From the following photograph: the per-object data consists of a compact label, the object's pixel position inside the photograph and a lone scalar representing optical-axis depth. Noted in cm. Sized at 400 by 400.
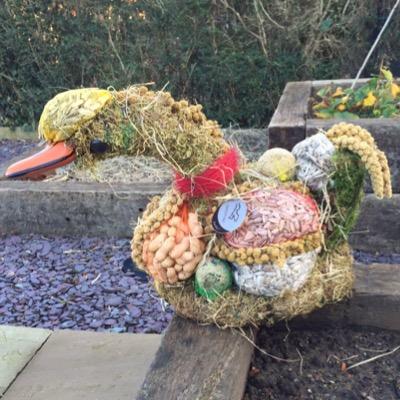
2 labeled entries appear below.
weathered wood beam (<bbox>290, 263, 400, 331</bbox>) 160
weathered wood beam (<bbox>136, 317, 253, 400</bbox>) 126
